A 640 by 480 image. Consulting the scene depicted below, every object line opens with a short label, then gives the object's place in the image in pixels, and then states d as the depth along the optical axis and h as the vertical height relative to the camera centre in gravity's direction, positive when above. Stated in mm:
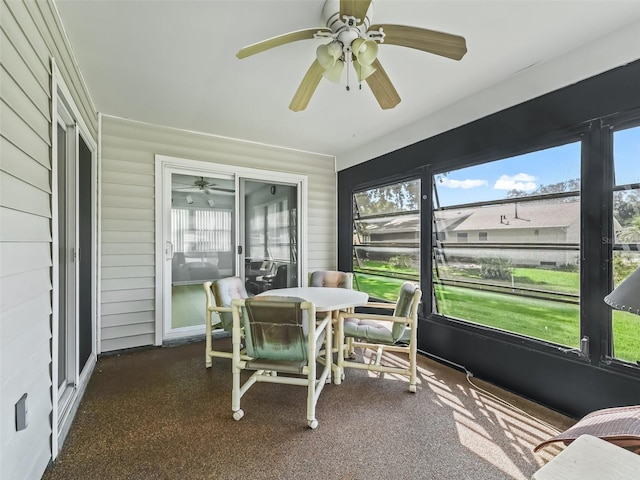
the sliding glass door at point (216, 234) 3648 +62
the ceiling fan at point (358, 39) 1597 +1149
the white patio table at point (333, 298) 2477 -561
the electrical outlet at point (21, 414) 1276 -774
